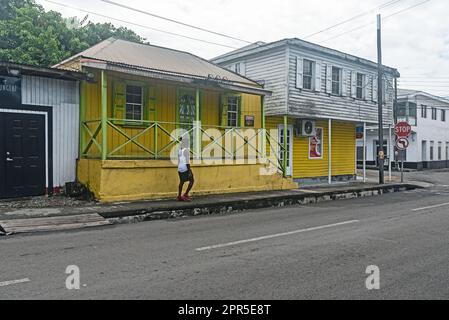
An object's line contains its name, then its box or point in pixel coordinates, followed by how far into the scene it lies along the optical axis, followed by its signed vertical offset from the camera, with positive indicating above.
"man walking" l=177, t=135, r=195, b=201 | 11.74 -0.32
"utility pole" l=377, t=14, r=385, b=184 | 19.23 +3.02
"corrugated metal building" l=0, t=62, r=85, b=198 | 11.20 +0.83
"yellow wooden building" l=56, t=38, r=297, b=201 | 11.79 +1.16
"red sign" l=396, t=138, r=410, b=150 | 19.76 +0.72
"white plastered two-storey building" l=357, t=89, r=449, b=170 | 34.38 +2.22
